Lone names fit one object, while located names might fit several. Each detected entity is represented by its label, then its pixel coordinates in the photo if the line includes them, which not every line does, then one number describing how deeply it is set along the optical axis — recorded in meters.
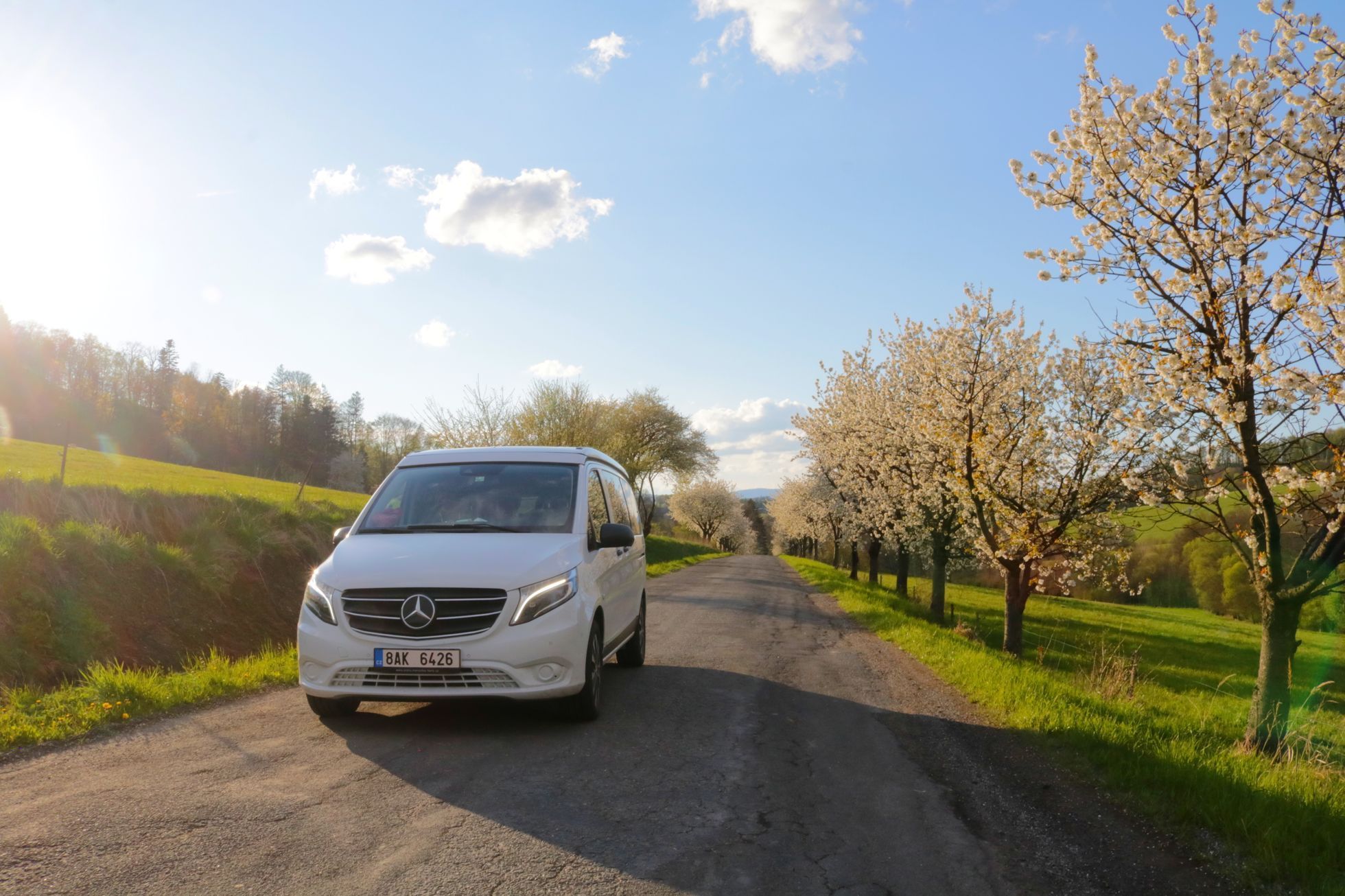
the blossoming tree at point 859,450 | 24.84
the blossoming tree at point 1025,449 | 15.26
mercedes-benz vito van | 5.68
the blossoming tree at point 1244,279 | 7.08
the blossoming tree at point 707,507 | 106.38
